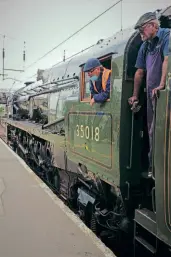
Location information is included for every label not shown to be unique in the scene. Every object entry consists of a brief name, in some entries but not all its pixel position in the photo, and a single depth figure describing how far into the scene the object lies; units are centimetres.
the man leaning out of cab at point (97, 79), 464
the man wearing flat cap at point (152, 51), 365
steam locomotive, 329
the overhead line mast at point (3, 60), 2567
